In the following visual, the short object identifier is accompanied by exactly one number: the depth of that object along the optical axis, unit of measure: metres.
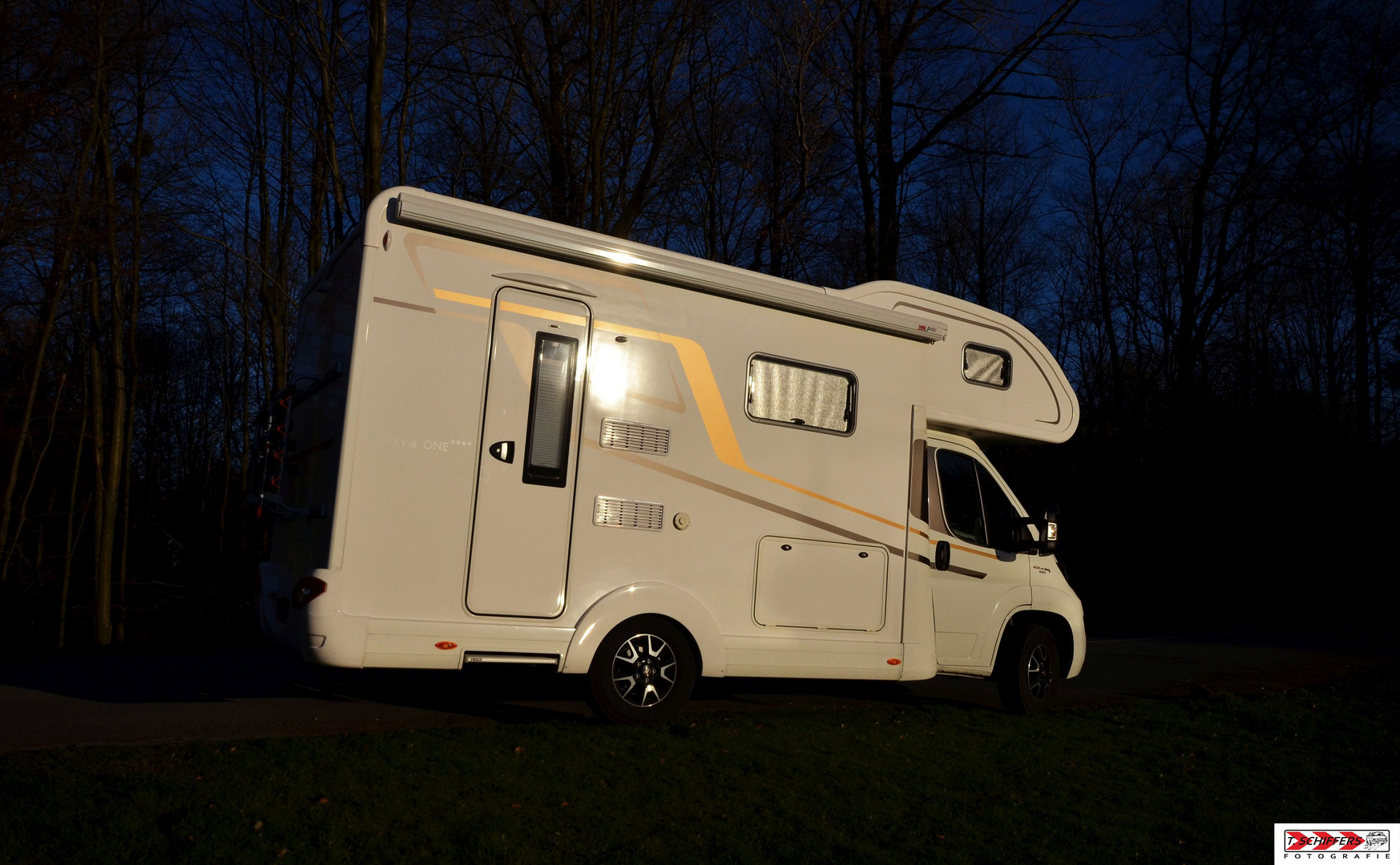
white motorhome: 5.94
